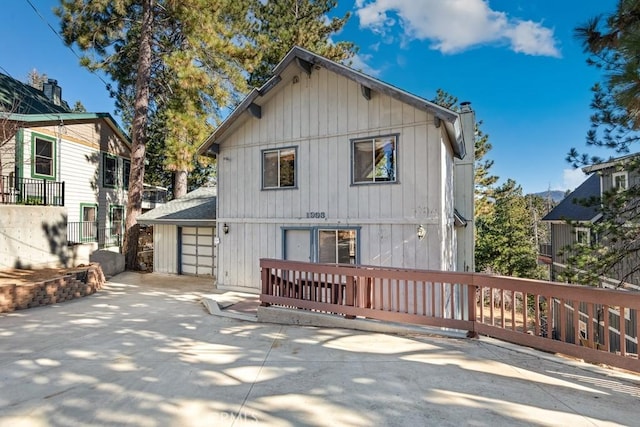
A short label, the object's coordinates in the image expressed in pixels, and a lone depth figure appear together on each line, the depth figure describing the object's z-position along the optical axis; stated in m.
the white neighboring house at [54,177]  10.05
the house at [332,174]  7.40
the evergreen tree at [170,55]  12.95
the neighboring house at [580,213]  10.50
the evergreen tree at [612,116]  4.31
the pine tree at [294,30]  16.48
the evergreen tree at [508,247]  21.64
